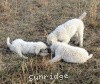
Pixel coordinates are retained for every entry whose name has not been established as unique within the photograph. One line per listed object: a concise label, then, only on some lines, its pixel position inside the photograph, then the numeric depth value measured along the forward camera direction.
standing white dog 5.76
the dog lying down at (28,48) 5.66
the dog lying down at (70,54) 5.29
